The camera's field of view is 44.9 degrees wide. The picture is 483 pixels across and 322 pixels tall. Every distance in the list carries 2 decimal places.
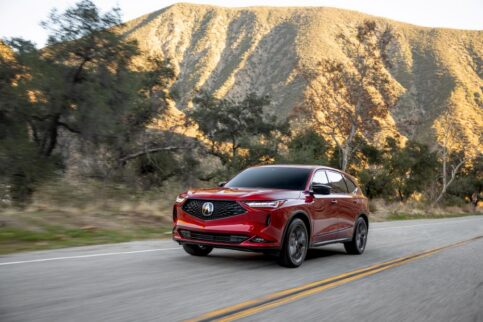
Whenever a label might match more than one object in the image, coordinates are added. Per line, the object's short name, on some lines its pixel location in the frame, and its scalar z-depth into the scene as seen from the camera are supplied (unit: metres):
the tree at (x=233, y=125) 38.91
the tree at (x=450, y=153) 64.06
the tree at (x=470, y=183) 74.62
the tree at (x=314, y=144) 43.19
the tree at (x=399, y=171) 53.91
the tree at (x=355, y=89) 41.69
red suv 8.50
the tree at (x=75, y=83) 22.91
